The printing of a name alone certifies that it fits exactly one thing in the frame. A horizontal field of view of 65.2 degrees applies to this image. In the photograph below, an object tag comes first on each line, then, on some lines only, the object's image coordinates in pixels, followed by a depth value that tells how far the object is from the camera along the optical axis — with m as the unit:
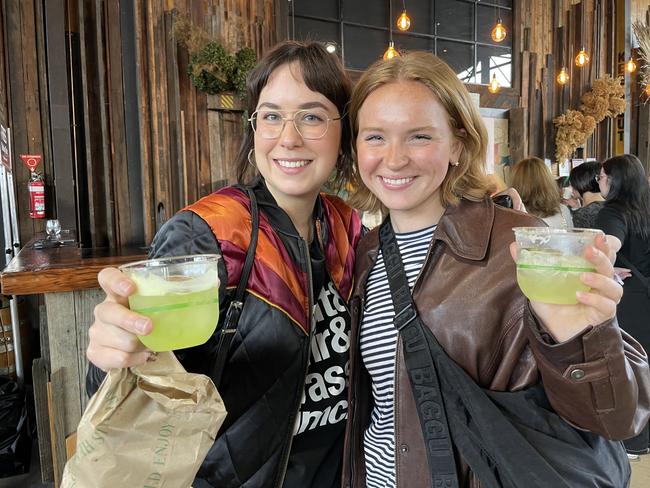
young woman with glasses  1.29
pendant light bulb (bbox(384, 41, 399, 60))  6.26
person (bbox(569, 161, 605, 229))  4.61
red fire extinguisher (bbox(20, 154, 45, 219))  4.75
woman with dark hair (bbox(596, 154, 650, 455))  3.45
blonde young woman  1.02
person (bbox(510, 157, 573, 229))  3.99
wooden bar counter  2.37
